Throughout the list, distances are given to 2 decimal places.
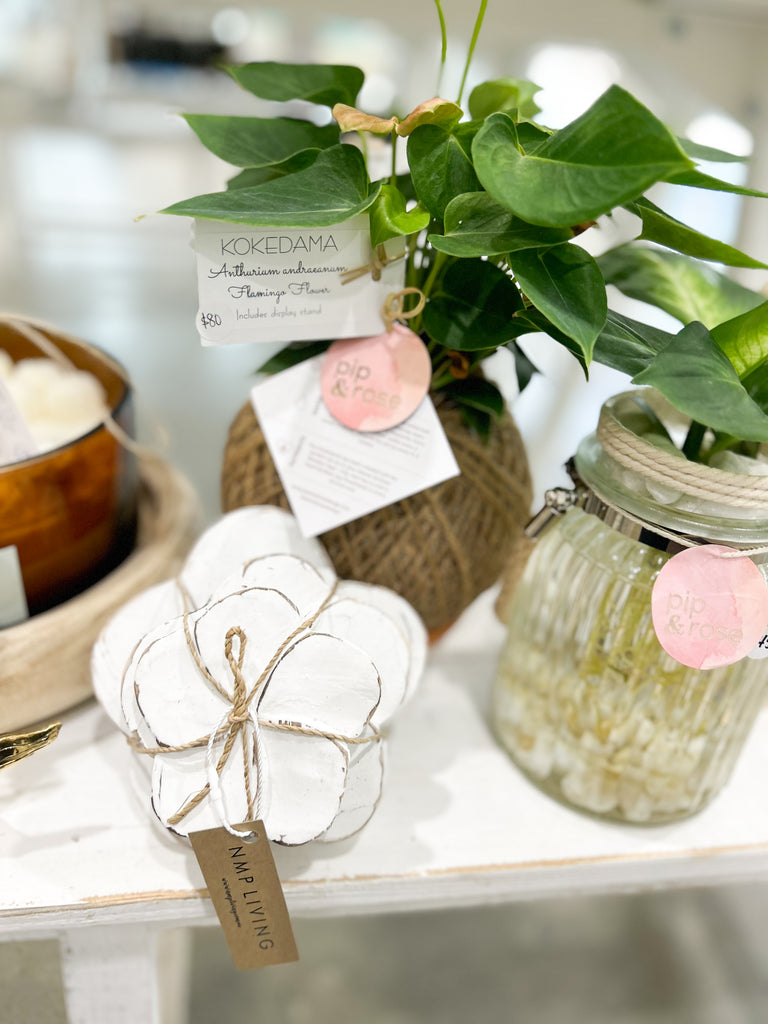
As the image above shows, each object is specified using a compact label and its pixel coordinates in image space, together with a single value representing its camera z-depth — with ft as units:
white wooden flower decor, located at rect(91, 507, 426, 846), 1.40
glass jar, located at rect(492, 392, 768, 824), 1.60
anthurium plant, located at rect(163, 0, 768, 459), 1.19
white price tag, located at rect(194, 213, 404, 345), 1.52
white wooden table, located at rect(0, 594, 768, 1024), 1.62
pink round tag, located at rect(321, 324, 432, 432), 1.75
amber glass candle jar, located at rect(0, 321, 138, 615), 1.79
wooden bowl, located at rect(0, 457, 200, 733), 1.81
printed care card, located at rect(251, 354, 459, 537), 1.77
